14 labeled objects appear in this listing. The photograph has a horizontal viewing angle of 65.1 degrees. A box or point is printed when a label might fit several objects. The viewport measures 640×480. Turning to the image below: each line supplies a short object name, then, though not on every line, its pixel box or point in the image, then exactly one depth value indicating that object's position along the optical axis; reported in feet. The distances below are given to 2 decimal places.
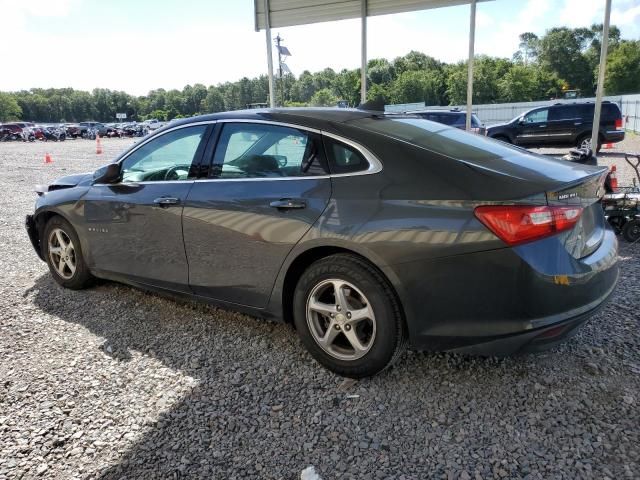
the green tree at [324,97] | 340.51
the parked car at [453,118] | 54.80
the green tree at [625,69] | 269.44
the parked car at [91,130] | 167.22
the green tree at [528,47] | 390.42
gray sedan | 8.16
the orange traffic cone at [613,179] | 18.92
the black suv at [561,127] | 53.72
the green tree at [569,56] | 339.36
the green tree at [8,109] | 381.81
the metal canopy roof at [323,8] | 27.71
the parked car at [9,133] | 154.51
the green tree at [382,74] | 401.70
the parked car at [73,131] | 166.50
